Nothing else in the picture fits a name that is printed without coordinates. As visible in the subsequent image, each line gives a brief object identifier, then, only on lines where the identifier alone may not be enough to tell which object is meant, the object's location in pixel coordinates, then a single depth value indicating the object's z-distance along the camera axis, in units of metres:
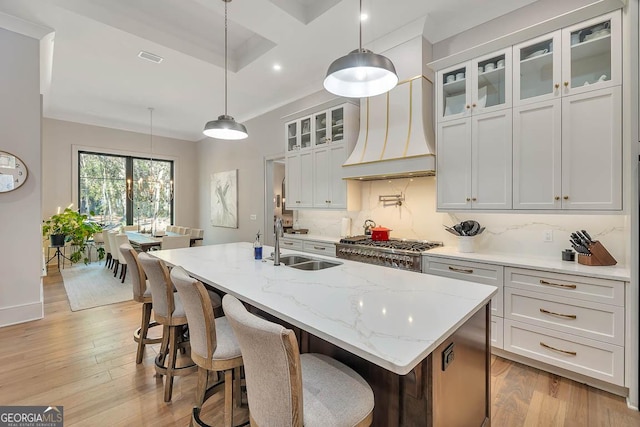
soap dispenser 2.58
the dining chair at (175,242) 4.75
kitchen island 1.10
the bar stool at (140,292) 2.36
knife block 2.27
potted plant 5.41
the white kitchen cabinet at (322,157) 4.02
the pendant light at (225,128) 2.86
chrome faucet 2.36
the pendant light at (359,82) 2.09
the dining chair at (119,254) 4.88
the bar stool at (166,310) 1.95
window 6.72
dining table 4.73
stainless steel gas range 3.03
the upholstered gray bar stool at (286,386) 0.95
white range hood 3.17
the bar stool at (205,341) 1.47
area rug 4.04
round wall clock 3.22
